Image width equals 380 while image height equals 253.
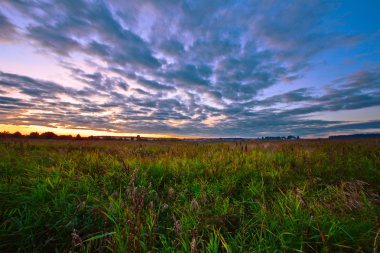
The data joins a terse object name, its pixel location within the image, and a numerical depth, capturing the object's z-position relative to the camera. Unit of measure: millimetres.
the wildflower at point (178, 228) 2219
